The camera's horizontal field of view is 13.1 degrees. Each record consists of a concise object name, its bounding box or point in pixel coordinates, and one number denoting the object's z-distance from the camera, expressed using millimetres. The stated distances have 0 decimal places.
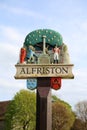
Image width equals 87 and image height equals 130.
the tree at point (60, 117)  68500
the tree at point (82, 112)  74550
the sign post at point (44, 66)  21344
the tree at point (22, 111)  60938
